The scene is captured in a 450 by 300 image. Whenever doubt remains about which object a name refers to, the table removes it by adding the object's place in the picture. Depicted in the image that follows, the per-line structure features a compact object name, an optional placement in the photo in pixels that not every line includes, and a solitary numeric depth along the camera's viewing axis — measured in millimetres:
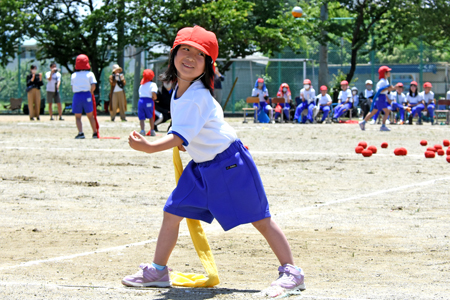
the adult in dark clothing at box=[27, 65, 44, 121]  25578
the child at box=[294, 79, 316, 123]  28234
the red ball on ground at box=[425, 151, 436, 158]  12500
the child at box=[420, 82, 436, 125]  28547
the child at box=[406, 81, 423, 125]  28516
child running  20328
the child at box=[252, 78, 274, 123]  28250
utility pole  36656
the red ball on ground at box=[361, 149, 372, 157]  12659
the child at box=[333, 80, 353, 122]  28766
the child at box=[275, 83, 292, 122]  28969
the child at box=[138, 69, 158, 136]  17469
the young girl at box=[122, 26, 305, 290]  3975
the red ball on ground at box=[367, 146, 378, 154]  13299
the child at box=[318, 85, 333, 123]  28438
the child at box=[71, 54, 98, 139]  15438
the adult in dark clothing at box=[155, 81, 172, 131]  19922
